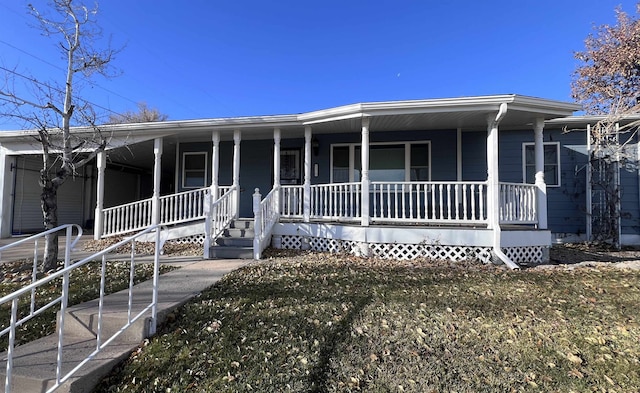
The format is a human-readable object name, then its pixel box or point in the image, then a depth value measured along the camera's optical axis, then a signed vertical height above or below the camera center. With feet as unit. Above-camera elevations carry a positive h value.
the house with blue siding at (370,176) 20.94 +3.16
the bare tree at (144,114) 86.73 +27.68
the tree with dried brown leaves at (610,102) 26.73 +11.28
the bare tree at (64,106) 17.26 +6.44
